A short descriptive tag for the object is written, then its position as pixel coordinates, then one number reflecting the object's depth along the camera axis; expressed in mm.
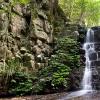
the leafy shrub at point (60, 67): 11703
